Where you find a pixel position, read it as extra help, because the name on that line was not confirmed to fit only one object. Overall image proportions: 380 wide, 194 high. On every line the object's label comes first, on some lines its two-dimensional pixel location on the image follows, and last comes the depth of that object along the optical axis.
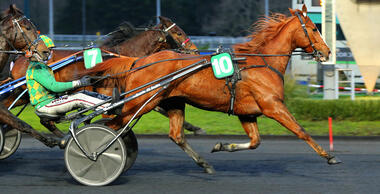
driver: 12.97
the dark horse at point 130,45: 16.69
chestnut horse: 13.70
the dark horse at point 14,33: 15.77
